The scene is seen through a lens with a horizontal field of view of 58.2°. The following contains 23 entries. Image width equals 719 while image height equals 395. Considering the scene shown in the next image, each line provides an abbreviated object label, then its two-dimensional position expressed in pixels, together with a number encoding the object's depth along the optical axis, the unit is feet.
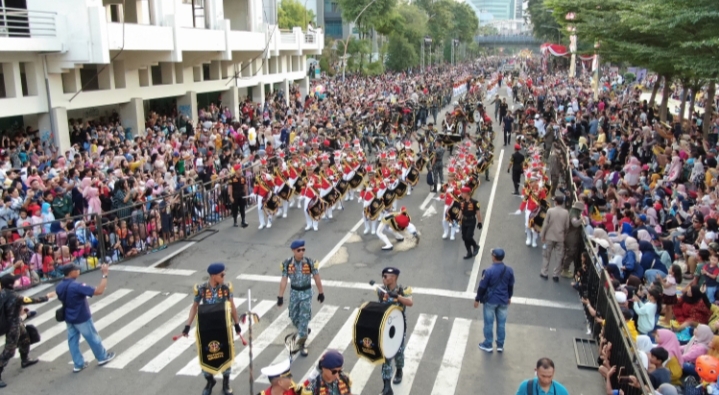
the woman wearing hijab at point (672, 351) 25.44
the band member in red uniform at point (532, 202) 48.29
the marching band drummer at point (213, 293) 26.22
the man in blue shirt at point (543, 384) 18.99
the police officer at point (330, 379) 19.63
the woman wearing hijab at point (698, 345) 26.32
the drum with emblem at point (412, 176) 62.80
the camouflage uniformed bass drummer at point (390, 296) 26.43
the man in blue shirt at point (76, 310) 27.78
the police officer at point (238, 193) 53.62
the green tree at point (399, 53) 244.63
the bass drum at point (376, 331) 25.23
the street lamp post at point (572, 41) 85.54
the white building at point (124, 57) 66.18
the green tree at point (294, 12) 237.25
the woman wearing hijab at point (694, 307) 30.32
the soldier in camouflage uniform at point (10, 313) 27.89
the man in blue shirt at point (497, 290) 29.60
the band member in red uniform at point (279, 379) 18.80
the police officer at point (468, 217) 44.04
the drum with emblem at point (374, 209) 50.80
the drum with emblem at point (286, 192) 55.13
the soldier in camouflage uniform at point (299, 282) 29.60
